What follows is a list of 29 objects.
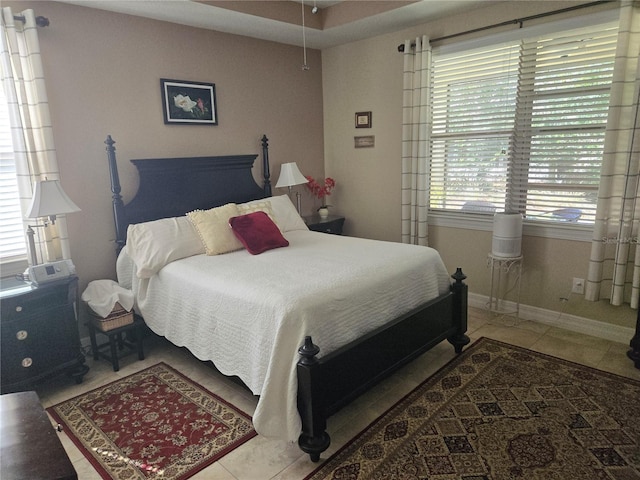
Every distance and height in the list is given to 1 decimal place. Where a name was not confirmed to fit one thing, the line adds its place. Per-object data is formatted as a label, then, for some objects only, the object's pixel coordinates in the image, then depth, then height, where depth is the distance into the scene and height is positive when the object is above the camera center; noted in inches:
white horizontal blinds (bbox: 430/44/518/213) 137.8 +8.7
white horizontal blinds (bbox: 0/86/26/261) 111.5 -10.1
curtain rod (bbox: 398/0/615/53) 116.7 +39.1
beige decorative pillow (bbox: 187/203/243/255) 121.7 -21.0
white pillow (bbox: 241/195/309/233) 149.3 -20.7
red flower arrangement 182.7 -13.5
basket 113.7 -42.5
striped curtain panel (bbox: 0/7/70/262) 105.5 +14.0
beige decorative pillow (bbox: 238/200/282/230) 137.6 -16.5
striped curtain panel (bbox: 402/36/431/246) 149.5 +4.7
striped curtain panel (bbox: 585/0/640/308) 108.0 -11.3
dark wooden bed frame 78.0 -38.3
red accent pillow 121.9 -22.2
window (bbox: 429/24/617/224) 121.3 +7.8
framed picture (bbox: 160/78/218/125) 139.3 +19.5
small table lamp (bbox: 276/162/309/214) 164.7 -7.7
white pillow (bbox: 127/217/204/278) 114.7 -23.1
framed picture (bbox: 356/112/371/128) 174.2 +14.4
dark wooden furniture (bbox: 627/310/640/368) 107.7 -51.5
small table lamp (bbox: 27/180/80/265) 101.1 -9.4
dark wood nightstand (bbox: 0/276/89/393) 96.4 -40.1
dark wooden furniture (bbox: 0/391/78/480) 43.5 -31.3
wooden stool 114.7 -50.4
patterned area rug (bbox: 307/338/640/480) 76.0 -56.5
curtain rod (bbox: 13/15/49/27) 109.1 +36.7
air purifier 131.2 -26.3
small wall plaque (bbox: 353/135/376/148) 174.7 +5.4
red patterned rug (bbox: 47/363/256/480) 80.0 -56.6
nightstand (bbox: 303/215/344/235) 171.6 -27.8
